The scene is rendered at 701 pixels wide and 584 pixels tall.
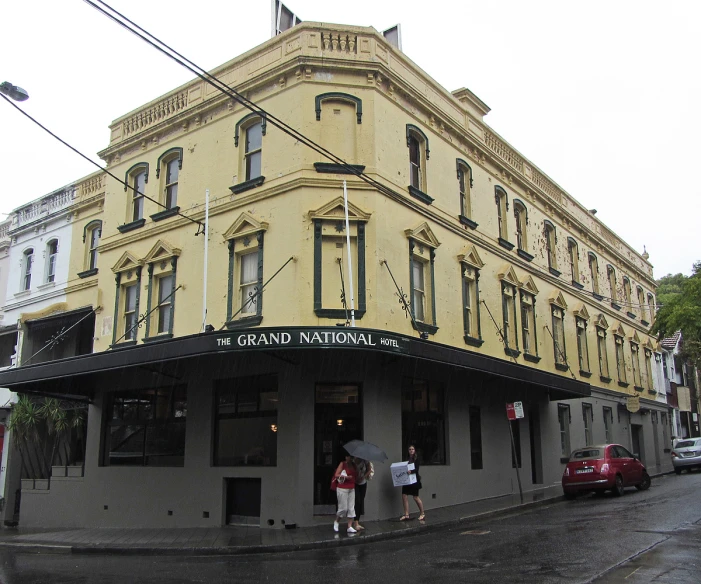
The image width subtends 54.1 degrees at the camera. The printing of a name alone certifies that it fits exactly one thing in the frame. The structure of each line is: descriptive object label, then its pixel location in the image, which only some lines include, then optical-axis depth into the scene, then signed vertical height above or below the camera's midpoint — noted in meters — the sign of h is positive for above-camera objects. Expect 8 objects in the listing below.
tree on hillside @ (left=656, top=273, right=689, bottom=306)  57.06 +13.70
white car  29.34 -0.51
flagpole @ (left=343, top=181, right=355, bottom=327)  15.44 +4.16
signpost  18.78 +0.88
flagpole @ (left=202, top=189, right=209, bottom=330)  17.53 +5.19
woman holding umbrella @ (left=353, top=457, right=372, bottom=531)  14.65 -0.72
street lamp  11.30 +5.79
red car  19.64 -0.77
